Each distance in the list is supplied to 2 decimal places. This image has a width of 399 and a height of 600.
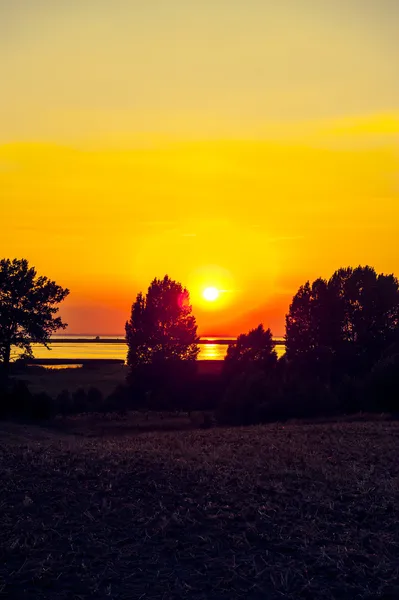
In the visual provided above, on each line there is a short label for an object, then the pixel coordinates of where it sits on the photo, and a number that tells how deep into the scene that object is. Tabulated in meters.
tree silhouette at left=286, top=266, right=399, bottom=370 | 58.62
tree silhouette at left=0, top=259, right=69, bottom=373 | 50.18
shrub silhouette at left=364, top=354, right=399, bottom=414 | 34.78
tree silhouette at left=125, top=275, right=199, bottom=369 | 61.38
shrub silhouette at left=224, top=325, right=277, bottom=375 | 54.16
